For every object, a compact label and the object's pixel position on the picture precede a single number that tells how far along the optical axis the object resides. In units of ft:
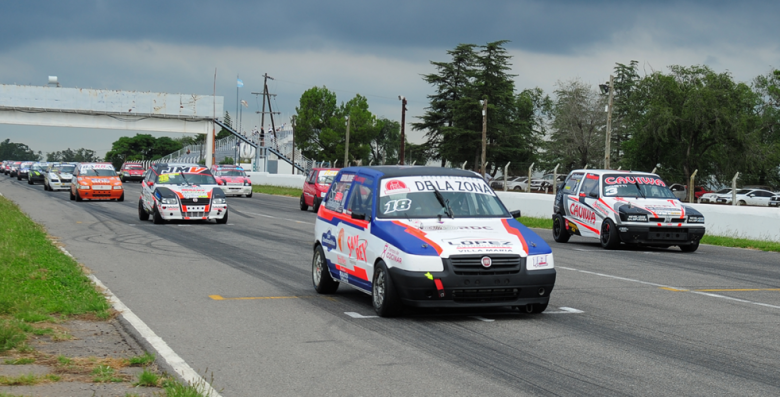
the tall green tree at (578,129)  255.70
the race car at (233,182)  142.41
